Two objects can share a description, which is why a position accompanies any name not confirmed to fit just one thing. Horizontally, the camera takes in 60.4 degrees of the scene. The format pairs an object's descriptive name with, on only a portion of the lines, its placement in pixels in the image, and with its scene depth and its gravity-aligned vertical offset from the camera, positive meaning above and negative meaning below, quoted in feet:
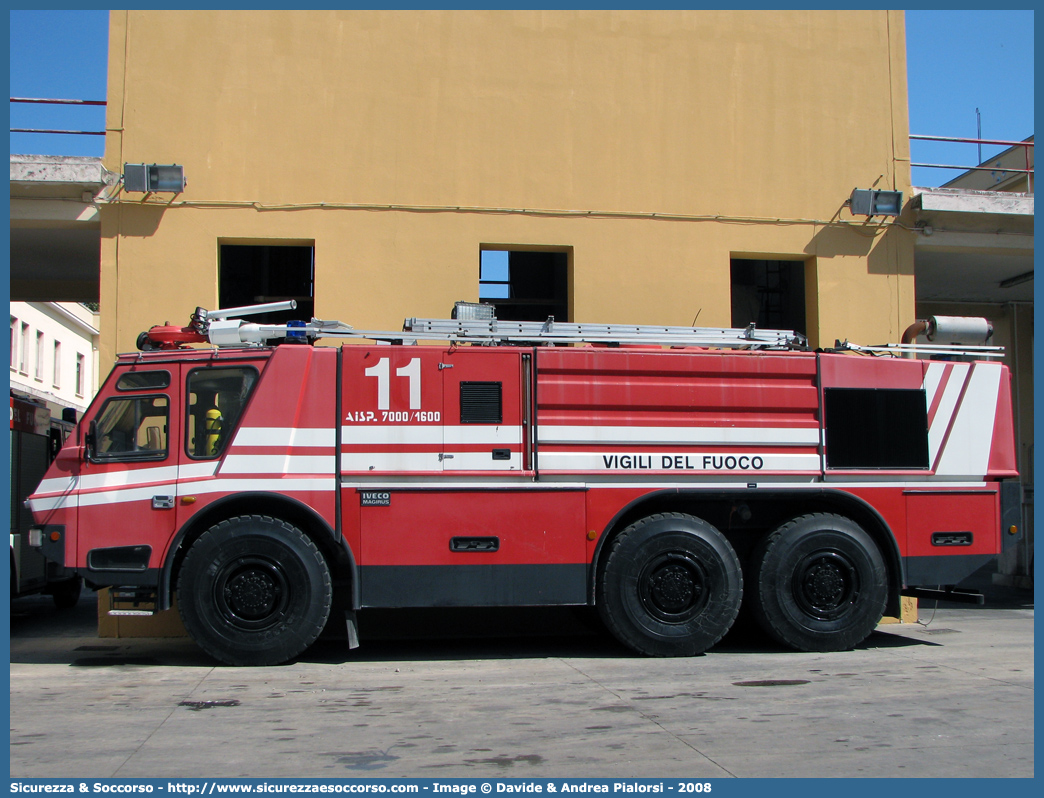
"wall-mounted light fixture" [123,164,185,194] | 33.53 +9.77
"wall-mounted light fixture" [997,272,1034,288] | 45.85 +7.97
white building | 102.01 +11.13
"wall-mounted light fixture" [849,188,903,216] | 37.42 +9.68
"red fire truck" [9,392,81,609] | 36.27 -1.50
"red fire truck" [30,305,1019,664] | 26.53 -1.40
